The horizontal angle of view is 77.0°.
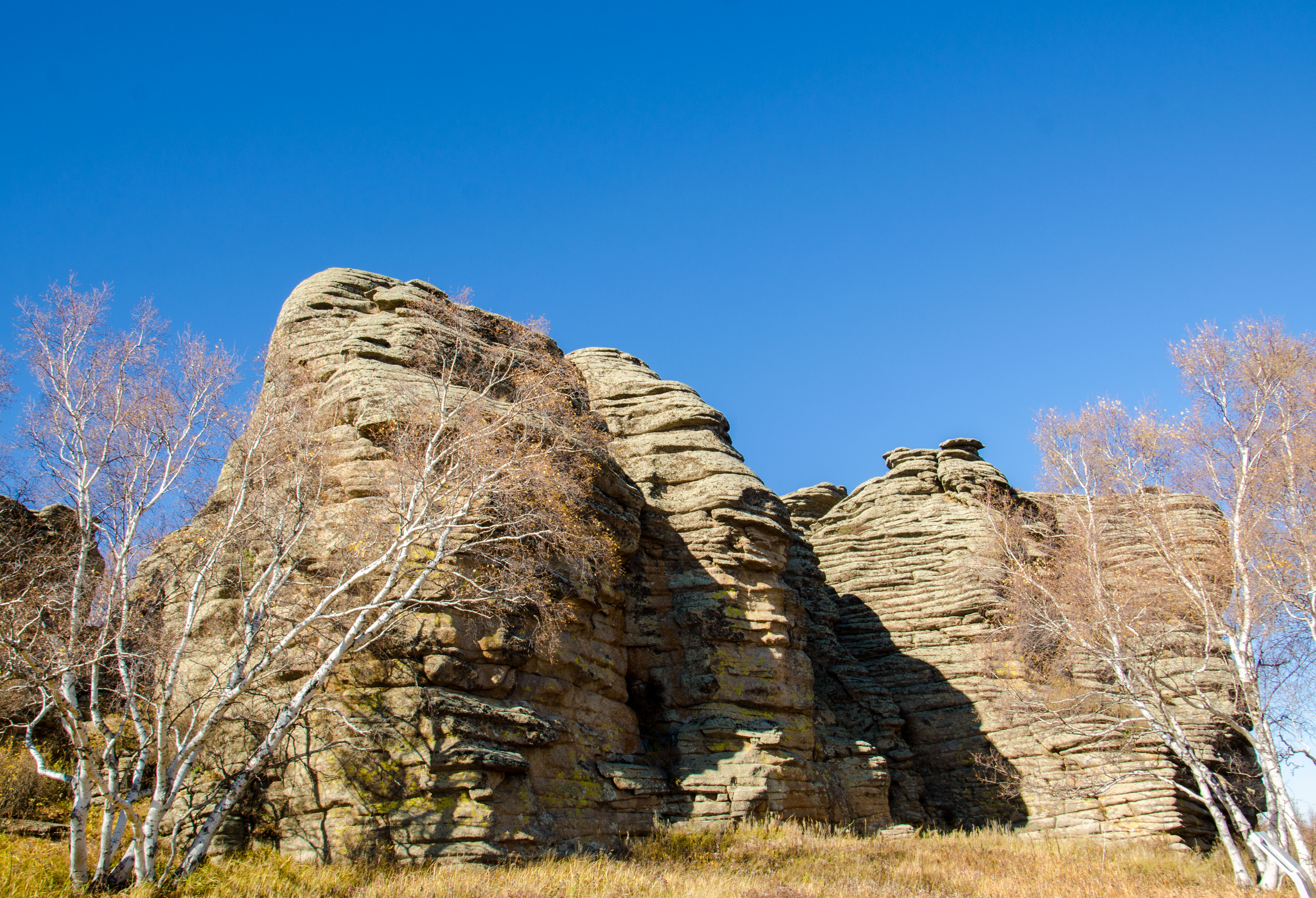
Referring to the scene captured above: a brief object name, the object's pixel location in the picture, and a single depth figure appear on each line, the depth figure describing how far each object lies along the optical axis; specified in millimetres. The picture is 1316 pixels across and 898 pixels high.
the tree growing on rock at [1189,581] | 18453
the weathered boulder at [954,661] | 24781
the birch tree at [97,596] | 12867
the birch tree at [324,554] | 14609
